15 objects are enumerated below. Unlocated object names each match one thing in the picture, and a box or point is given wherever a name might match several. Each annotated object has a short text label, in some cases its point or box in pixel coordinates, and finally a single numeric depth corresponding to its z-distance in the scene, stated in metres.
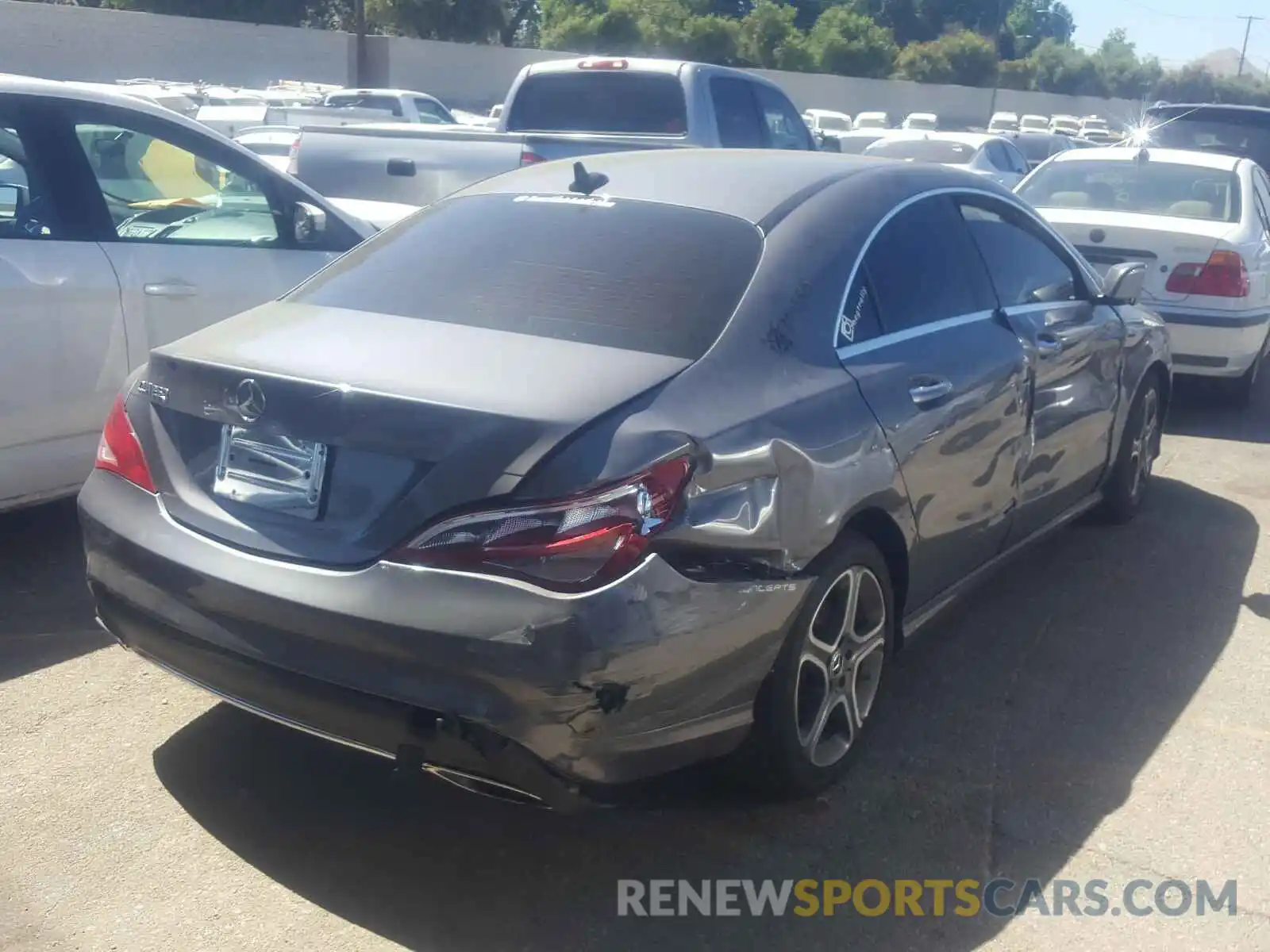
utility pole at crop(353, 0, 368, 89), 35.09
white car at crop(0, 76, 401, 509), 4.84
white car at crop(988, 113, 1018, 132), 42.12
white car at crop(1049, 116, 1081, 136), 44.88
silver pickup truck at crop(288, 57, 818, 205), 8.64
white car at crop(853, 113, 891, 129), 38.12
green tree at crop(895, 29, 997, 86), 60.53
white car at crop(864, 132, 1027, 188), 17.94
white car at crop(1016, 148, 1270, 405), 7.90
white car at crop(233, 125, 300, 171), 13.64
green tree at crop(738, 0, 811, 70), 52.06
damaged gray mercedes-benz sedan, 2.88
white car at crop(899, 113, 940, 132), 38.47
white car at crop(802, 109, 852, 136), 33.97
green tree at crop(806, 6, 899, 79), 55.31
